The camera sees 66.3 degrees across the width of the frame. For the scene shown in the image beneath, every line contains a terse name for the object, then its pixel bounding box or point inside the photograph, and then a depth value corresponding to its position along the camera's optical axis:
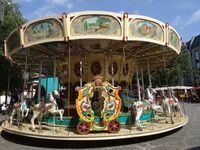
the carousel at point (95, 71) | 5.49
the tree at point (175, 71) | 24.57
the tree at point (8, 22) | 12.75
